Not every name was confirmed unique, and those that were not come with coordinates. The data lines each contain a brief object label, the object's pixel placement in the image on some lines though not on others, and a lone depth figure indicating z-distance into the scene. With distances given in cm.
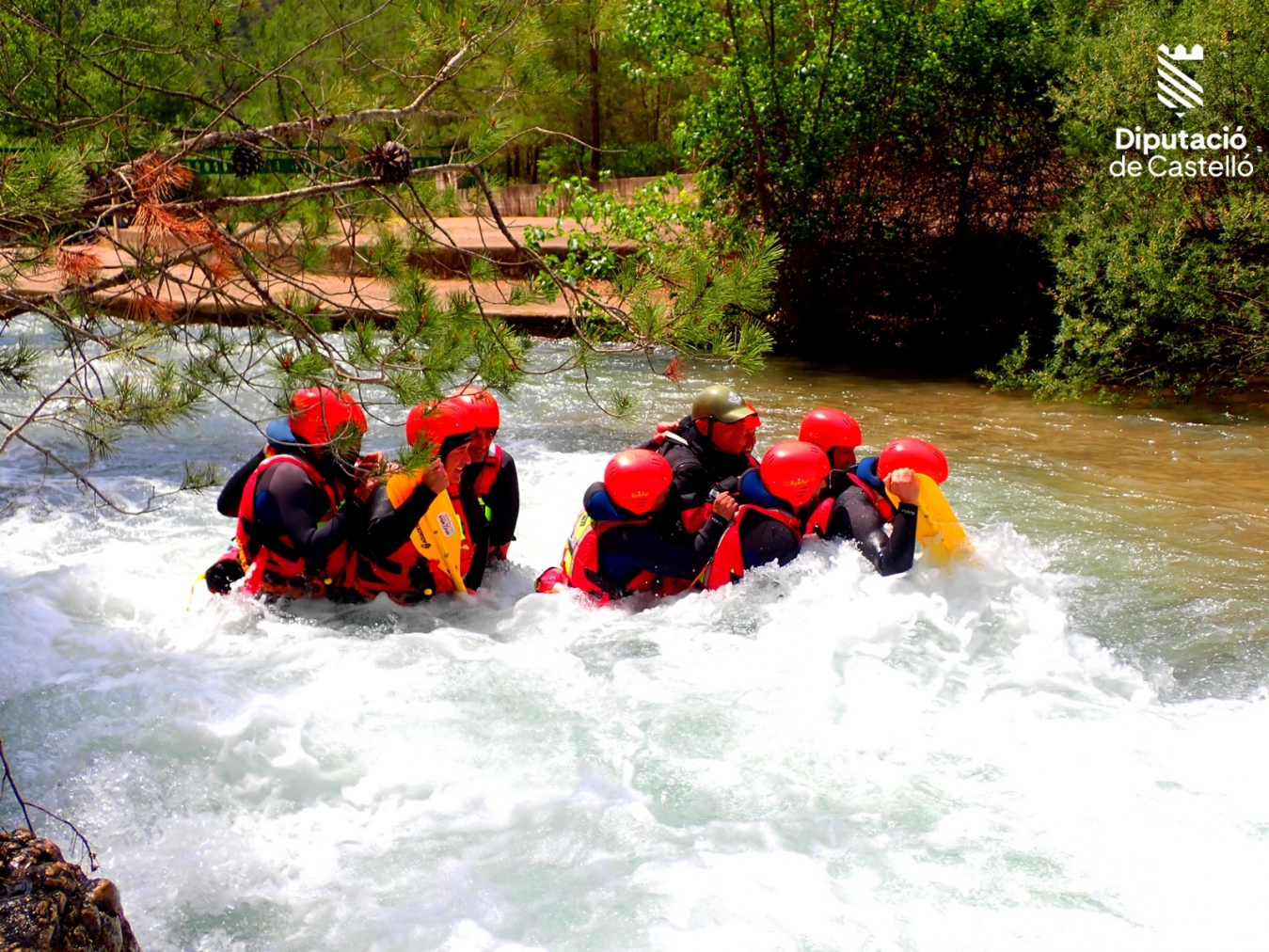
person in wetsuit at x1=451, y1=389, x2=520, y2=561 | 584
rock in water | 274
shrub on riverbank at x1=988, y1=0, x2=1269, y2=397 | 1060
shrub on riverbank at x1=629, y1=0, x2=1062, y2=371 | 1287
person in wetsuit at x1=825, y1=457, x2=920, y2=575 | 552
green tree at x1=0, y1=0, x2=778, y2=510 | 341
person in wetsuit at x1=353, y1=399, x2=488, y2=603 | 552
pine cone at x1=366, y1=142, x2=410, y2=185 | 343
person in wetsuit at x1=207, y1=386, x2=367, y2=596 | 547
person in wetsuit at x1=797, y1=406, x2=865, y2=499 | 610
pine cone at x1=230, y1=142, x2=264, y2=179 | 352
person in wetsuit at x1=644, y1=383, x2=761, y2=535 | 592
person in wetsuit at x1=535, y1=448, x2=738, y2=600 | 564
